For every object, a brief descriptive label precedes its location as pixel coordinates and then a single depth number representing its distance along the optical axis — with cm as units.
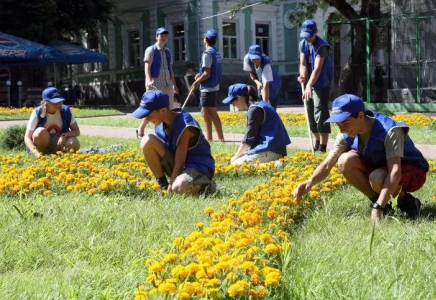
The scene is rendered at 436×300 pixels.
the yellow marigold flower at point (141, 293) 327
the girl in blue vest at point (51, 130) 997
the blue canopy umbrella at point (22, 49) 2952
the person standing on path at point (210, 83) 1289
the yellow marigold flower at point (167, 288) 313
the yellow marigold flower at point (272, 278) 326
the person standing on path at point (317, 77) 1058
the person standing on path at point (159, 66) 1310
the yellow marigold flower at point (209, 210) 486
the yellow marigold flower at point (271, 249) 379
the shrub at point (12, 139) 1214
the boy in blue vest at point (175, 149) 672
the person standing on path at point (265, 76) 1177
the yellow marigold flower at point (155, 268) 335
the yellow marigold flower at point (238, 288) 317
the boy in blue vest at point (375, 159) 544
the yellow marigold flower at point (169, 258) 352
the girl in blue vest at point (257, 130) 891
